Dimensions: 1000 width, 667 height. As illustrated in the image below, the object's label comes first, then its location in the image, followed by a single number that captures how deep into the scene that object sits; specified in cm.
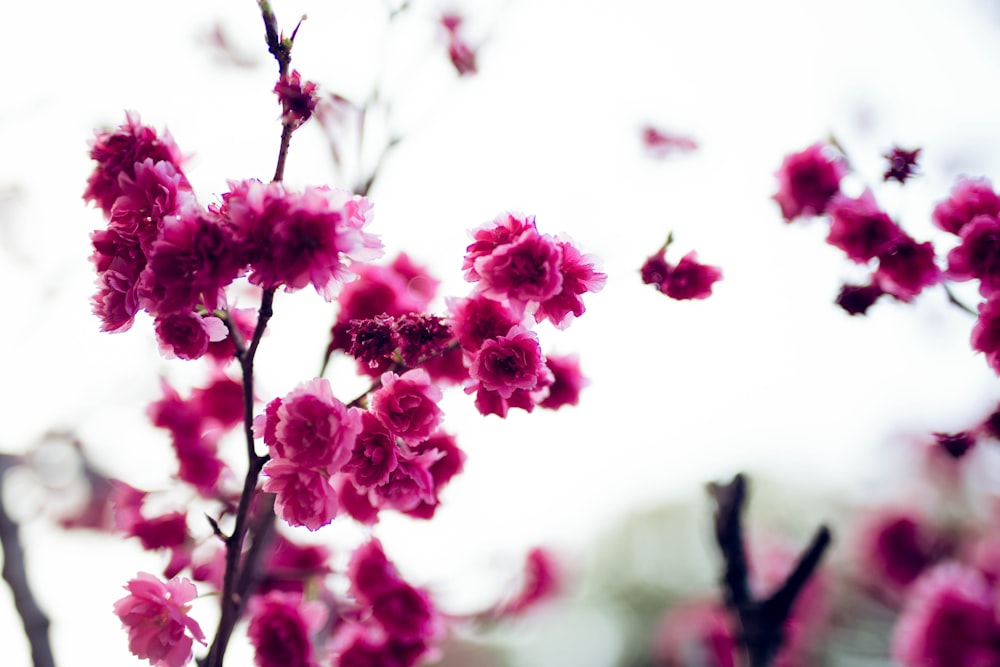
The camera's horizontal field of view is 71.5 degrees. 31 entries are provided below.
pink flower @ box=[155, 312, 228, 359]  66
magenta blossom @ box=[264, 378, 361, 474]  65
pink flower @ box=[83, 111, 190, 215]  73
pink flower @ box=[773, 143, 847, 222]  111
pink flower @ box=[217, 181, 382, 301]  60
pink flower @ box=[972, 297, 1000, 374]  86
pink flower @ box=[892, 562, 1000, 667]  138
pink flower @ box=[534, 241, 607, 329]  72
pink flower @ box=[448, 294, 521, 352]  72
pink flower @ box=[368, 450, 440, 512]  76
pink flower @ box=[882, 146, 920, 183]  98
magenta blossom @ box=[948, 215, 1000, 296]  87
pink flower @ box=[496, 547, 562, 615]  163
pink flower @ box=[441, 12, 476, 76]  128
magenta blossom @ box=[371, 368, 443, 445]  69
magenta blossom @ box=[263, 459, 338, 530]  68
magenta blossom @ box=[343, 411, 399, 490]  70
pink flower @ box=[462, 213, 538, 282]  70
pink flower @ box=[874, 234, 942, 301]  94
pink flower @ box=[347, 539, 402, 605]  99
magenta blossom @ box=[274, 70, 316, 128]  62
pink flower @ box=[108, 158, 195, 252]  67
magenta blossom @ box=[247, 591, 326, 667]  88
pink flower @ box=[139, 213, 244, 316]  59
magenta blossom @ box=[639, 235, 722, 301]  80
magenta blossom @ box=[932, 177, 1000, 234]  94
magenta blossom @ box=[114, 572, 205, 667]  70
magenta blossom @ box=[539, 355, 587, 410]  88
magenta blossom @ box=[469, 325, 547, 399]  68
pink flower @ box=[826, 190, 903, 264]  96
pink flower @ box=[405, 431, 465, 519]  88
